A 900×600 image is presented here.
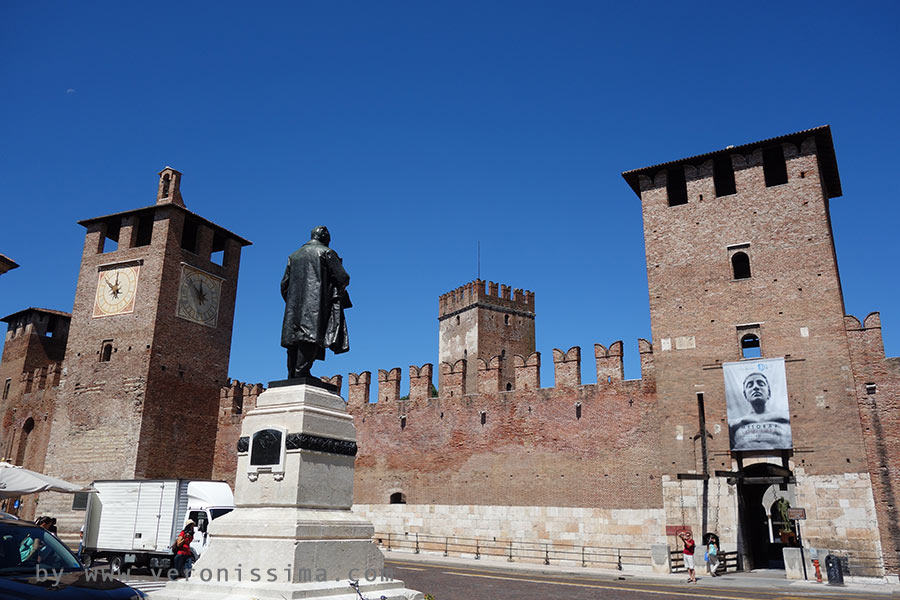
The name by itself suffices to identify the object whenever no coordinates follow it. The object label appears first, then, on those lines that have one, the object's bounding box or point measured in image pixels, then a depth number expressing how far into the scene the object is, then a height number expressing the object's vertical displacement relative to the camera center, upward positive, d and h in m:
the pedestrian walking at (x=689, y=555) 14.27 -0.90
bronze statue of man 7.18 +2.04
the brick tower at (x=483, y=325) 43.00 +11.33
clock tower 24.88 +5.62
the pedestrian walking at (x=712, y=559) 15.68 -1.04
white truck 15.98 -0.29
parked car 4.32 -0.48
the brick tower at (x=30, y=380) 29.00 +5.17
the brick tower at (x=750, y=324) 16.34 +4.68
